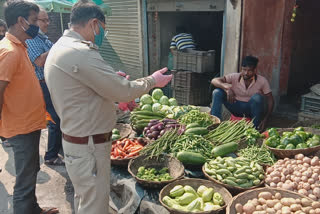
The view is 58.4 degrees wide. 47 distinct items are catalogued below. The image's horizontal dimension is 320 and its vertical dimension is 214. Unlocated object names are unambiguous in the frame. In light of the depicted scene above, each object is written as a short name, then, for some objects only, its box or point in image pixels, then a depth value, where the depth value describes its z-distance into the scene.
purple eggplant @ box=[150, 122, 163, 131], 3.98
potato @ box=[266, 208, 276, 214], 2.24
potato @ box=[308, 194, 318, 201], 2.41
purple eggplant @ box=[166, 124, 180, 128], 3.98
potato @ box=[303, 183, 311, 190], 2.51
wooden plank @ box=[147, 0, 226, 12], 5.79
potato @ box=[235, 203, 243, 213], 2.33
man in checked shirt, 4.12
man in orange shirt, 2.92
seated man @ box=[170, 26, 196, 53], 6.94
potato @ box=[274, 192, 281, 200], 2.42
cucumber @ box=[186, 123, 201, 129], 3.86
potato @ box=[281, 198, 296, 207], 2.31
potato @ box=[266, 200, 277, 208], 2.33
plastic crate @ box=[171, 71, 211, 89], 6.89
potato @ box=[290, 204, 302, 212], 2.24
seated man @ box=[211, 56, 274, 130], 4.68
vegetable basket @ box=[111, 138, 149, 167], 3.41
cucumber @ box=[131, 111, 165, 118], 4.46
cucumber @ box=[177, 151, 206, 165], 3.15
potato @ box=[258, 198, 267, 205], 2.39
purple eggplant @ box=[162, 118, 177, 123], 4.15
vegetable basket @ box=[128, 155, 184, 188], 2.92
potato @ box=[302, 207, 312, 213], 2.22
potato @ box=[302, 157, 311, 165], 2.90
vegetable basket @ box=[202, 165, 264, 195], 2.67
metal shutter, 8.24
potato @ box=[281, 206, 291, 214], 2.20
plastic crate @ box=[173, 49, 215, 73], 6.67
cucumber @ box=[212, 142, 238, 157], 3.24
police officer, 2.24
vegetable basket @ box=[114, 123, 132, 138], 4.50
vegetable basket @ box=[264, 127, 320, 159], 3.15
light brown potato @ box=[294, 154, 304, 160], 2.99
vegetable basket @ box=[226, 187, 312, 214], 2.36
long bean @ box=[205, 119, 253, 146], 3.62
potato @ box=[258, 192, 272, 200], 2.43
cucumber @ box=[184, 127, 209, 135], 3.69
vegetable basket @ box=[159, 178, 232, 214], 2.45
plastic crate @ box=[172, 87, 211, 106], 7.08
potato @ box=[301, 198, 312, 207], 2.29
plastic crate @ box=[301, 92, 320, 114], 4.93
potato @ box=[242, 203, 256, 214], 2.30
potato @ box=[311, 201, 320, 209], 2.25
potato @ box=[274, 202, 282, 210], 2.28
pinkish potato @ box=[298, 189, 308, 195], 2.46
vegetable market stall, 2.62
